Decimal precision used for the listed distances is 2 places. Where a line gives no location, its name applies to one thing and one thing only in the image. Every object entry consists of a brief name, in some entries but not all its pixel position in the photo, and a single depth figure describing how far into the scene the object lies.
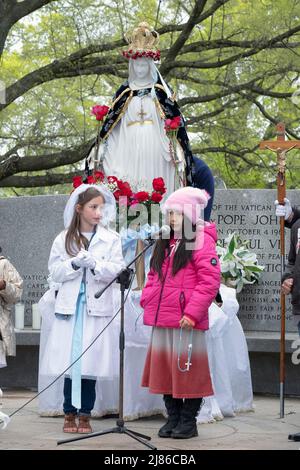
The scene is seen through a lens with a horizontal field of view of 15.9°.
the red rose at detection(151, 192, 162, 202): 8.83
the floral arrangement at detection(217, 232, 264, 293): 11.01
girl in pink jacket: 7.62
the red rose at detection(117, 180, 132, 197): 8.90
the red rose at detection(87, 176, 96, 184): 9.04
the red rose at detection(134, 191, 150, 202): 8.81
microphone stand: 7.25
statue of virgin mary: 9.29
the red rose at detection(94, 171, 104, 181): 9.08
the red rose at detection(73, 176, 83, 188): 8.95
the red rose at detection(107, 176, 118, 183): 8.98
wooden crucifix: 9.02
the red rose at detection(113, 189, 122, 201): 8.91
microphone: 7.49
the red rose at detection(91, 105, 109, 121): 9.51
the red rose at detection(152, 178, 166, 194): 8.86
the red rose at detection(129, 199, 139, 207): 8.91
